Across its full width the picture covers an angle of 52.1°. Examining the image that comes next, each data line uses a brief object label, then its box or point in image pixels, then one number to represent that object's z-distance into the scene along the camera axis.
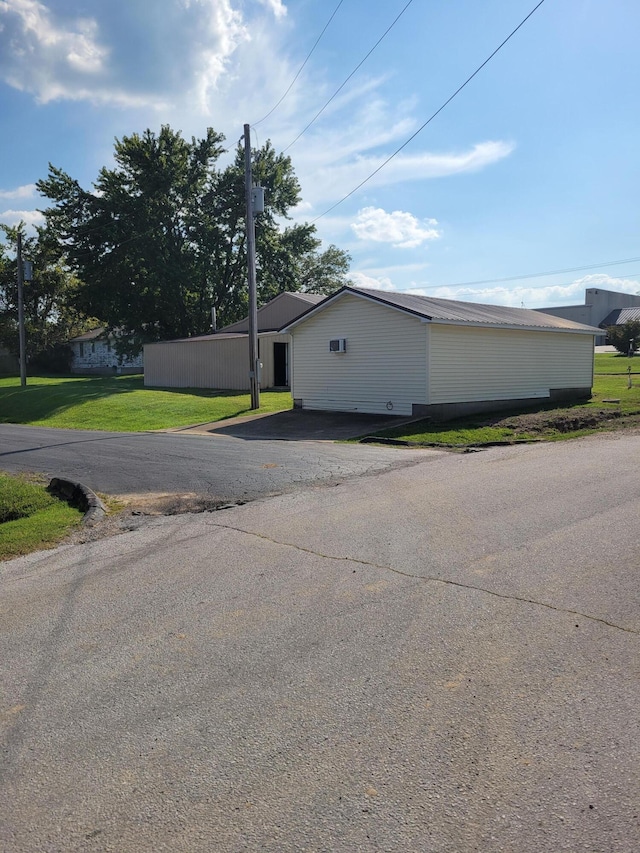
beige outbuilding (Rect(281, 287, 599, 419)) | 18.11
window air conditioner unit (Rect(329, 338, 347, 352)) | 20.00
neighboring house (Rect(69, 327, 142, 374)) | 55.70
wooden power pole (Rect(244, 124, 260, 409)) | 20.73
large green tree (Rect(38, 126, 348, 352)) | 40.38
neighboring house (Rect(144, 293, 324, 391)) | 30.28
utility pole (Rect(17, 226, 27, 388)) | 34.15
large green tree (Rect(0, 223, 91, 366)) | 52.69
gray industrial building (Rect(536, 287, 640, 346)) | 66.06
